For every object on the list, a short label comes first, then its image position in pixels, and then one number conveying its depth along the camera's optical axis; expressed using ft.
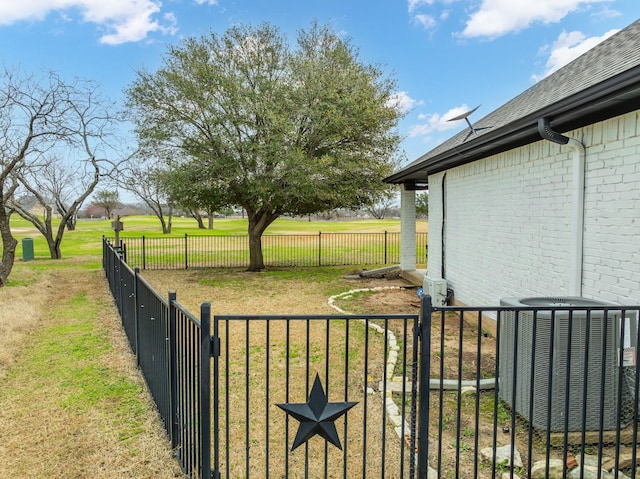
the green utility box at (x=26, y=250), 53.93
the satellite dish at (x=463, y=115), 17.33
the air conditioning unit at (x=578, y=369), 9.85
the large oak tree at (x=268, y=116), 36.94
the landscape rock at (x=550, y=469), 8.82
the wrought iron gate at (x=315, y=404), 7.26
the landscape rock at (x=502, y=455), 9.34
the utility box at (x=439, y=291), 25.18
